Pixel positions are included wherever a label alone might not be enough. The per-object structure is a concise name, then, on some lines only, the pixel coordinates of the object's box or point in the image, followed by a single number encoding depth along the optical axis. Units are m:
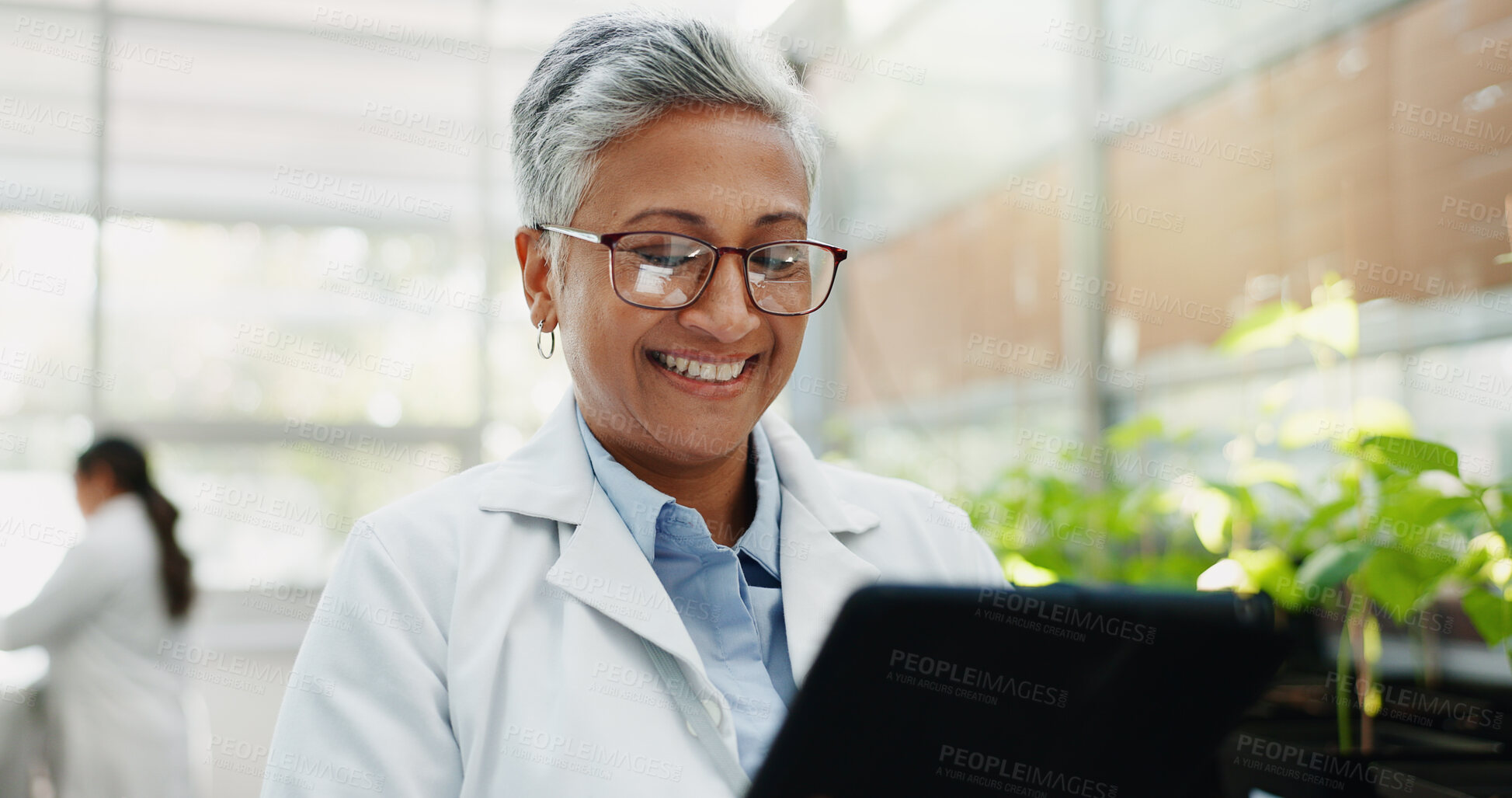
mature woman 0.89
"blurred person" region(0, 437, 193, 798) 3.30
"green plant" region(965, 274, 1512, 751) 1.37
